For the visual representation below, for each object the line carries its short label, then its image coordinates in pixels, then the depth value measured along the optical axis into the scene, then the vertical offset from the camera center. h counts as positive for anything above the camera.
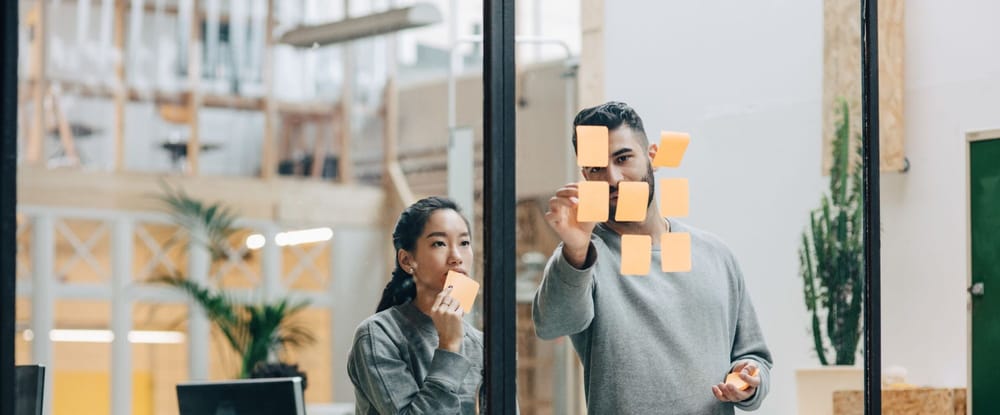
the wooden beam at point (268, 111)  4.31 +0.41
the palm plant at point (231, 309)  4.00 -0.25
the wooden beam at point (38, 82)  3.88 +0.49
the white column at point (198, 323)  3.94 -0.30
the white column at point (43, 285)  3.76 -0.16
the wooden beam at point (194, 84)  4.36 +0.52
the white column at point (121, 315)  4.02 -0.27
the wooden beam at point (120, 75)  4.36 +0.55
